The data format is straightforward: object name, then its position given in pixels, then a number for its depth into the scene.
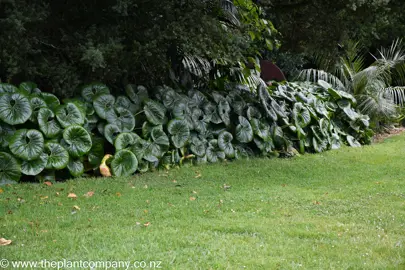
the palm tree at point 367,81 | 14.03
